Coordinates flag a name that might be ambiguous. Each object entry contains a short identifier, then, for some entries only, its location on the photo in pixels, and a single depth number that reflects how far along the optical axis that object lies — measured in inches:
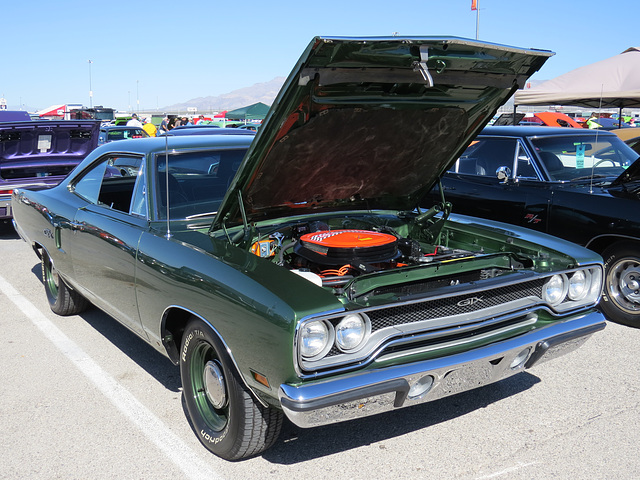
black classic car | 198.2
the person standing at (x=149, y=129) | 701.9
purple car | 328.2
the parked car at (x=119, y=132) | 633.0
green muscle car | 102.8
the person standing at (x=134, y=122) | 815.8
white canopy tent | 529.0
